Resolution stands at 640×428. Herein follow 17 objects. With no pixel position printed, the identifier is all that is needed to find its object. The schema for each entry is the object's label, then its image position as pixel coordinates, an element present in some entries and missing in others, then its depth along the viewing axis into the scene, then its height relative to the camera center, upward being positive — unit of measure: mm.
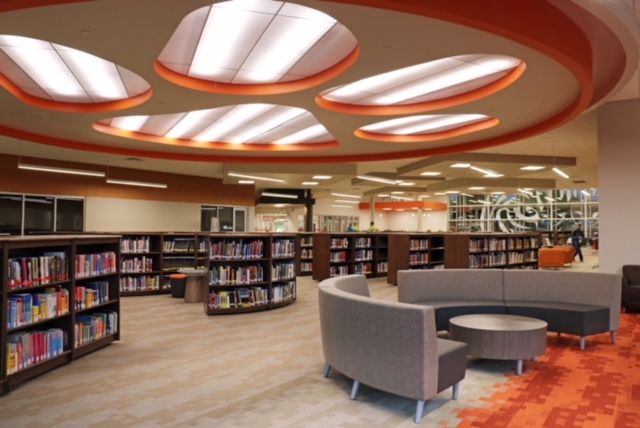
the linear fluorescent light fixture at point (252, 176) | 13640 +1526
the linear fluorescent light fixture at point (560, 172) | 13938 +1701
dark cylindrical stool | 10898 -1268
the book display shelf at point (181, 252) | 11812 -574
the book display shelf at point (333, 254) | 14357 -764
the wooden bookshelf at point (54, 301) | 4773 -833
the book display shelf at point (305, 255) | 15804 -866
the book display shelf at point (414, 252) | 13438 -650
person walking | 20969 -550
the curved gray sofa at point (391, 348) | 3996 -1051
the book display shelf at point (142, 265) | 11266 -856
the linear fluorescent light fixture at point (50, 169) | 12137 +1508
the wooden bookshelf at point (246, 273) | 8898 -844
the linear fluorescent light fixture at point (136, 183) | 14403 +1386
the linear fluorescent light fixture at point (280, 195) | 21272 +1468
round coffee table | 5258 -1203
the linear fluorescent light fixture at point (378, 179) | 14892 +1580
